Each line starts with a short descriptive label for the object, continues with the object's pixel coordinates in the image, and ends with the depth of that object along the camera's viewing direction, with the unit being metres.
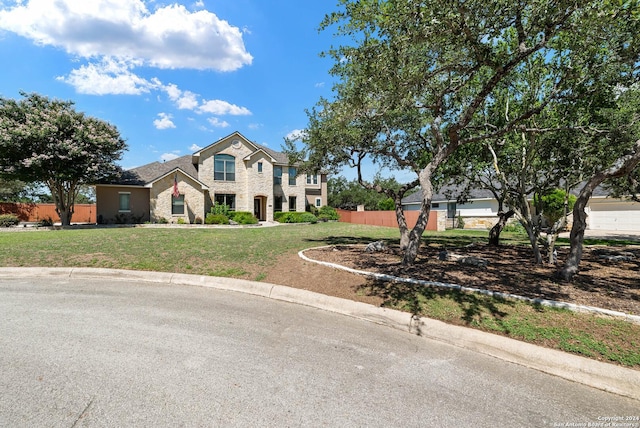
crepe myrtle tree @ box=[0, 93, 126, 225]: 18.06
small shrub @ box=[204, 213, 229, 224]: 24.02
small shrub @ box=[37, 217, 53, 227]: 19.79
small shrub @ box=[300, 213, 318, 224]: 28.28
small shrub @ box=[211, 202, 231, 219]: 25.45
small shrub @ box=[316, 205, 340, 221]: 31.61
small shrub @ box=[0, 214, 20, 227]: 19.12
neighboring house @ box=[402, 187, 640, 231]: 22.34
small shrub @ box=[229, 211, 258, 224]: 25.09
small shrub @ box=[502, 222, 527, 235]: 21.69
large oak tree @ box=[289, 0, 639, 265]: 4.76
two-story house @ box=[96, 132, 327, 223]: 23.59
